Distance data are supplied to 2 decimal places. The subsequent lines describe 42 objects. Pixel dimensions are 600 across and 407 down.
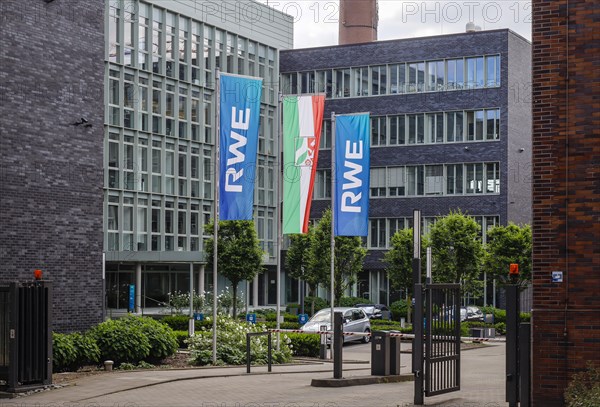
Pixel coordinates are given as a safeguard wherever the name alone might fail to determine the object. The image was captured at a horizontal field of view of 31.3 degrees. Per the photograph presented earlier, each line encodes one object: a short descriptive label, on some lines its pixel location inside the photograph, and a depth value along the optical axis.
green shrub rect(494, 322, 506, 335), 51.09
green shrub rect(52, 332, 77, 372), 23.39
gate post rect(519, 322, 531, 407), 16.55
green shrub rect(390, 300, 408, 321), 60.69
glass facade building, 56.00
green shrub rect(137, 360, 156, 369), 25.20
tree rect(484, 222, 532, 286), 53.88
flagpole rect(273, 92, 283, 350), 28.95
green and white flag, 28.16
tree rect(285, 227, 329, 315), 58.22
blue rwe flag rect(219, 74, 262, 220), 25.11
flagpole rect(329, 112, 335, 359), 30.34
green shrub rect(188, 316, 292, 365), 27.17
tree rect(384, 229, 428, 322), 54.59
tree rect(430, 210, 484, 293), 50.25
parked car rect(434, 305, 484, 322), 54.88
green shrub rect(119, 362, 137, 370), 24.69
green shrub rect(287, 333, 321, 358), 32.97
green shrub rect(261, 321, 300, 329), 45.22
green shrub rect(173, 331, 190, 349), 33.35
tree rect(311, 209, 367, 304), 53.78
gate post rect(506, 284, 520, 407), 16.77
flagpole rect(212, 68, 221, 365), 25.67
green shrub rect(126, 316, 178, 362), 25.92
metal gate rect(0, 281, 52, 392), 19.36
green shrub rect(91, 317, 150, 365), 24.91
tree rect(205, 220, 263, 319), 50.56
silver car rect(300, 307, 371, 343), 41.03
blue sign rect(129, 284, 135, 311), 54.53
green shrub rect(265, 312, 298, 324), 52.59
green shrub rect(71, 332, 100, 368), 24.19
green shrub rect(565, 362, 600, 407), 14.24
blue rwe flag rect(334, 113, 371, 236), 29.92
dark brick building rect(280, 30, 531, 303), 65.19
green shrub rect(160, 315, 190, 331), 44.00
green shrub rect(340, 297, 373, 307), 64.12
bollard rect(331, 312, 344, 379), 20.75
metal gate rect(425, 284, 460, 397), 17.83
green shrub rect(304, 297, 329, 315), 63.41
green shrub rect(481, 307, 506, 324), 56.33
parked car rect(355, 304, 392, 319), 56.97
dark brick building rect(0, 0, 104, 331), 24.28
